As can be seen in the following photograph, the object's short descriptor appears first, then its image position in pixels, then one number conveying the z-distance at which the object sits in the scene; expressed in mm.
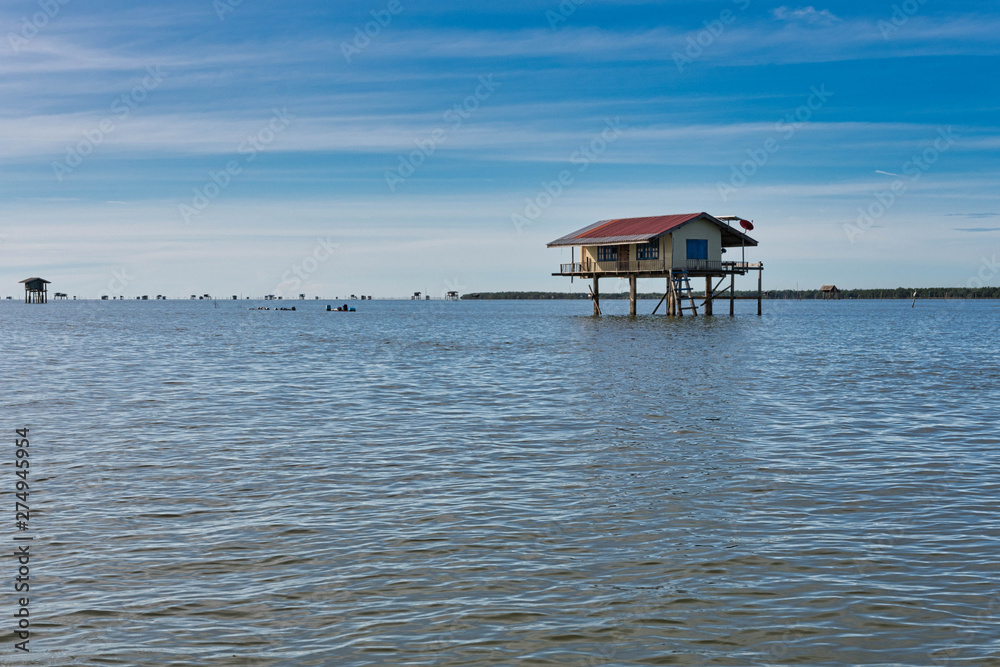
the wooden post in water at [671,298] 63394
